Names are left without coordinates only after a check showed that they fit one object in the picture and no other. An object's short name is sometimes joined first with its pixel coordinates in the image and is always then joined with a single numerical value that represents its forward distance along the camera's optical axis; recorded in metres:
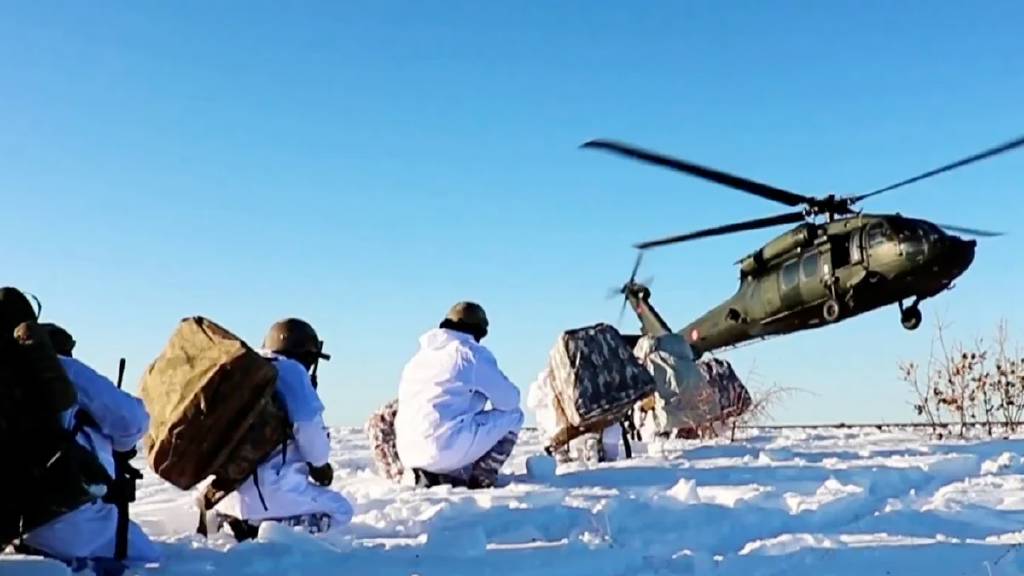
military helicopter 14.05
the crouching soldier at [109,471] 4.01
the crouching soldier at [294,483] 5.01
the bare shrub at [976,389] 13.83
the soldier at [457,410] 6.82
